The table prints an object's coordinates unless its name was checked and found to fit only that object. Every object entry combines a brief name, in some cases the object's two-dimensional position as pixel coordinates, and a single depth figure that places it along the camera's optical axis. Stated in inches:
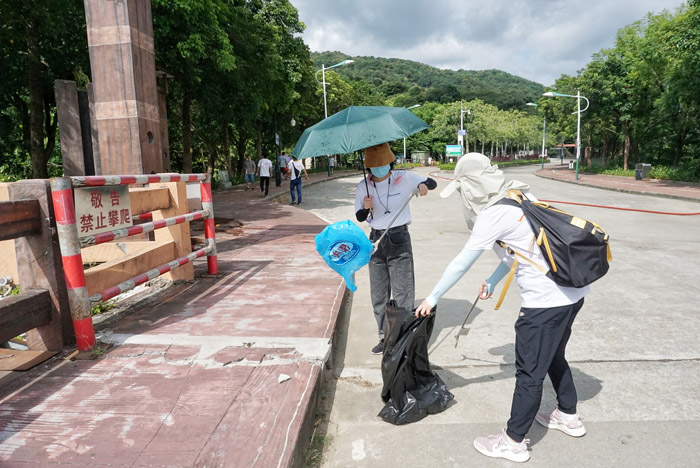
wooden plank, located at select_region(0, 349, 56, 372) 123.4
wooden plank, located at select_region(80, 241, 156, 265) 192.5
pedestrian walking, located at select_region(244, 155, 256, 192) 892.6
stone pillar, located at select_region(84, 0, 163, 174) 219.3
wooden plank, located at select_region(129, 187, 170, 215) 178.4
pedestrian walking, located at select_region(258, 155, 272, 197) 708.0
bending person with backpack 94.8
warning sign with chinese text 134.4
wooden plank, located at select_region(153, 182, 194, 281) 203.2
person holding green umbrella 146.4
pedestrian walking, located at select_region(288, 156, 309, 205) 638.5
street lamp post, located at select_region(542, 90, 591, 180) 1146.2
